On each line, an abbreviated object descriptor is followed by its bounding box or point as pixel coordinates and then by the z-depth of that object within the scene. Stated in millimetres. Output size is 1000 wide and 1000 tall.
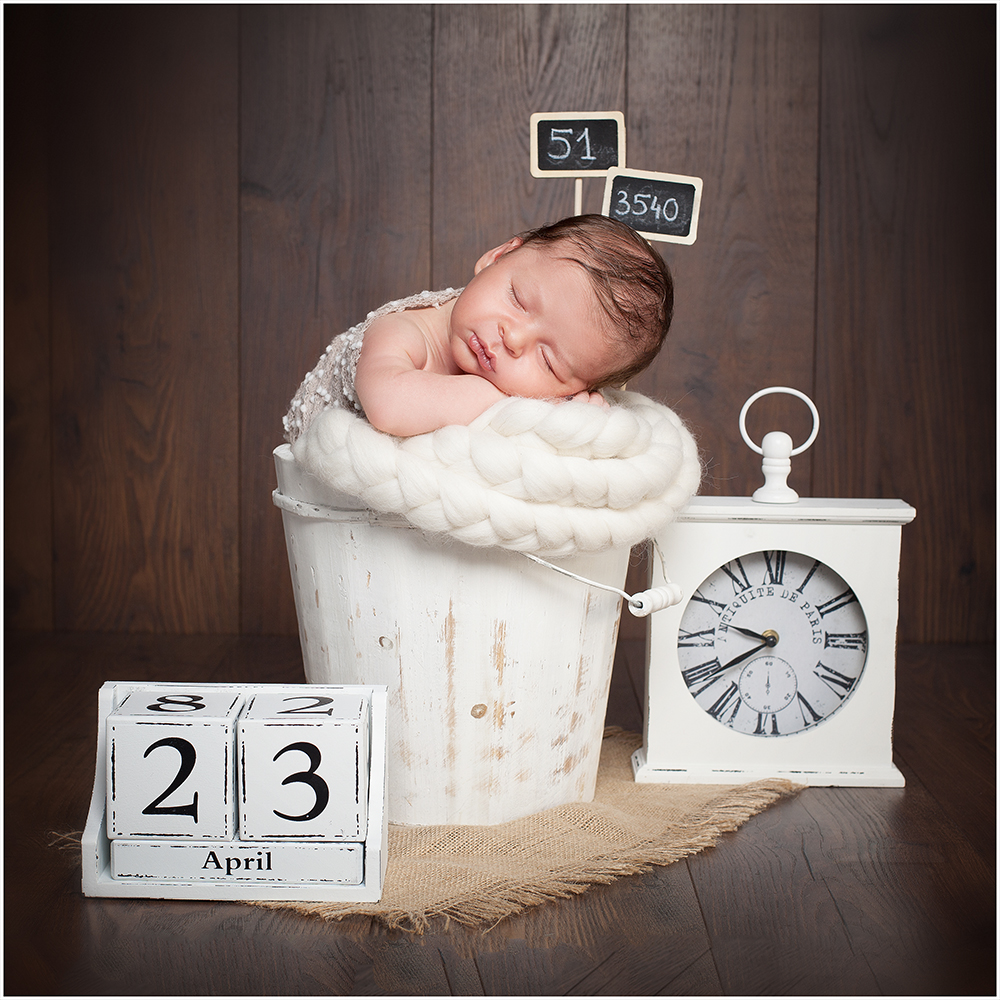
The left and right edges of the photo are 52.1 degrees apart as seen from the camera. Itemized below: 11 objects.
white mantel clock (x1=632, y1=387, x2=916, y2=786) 1245
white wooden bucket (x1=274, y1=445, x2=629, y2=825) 1038
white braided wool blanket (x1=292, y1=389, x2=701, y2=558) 941
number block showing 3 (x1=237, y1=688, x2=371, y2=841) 931
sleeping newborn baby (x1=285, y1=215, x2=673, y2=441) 983
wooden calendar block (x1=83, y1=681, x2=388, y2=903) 930
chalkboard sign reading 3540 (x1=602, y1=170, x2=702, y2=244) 1266
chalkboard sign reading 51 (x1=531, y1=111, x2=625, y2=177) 1279
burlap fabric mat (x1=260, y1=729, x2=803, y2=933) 930
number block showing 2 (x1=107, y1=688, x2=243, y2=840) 929
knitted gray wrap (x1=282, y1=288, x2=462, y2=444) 1147
